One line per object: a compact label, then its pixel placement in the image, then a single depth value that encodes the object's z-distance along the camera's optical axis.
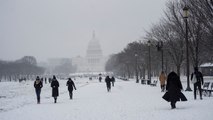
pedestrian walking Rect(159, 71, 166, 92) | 33.53
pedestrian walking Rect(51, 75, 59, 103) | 27.31
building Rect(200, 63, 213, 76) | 84.90
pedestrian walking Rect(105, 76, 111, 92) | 40.50
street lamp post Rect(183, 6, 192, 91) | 25.56
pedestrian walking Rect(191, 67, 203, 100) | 21.78
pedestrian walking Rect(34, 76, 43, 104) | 27.53
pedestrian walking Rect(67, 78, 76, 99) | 30.16
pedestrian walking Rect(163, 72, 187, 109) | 18.05
